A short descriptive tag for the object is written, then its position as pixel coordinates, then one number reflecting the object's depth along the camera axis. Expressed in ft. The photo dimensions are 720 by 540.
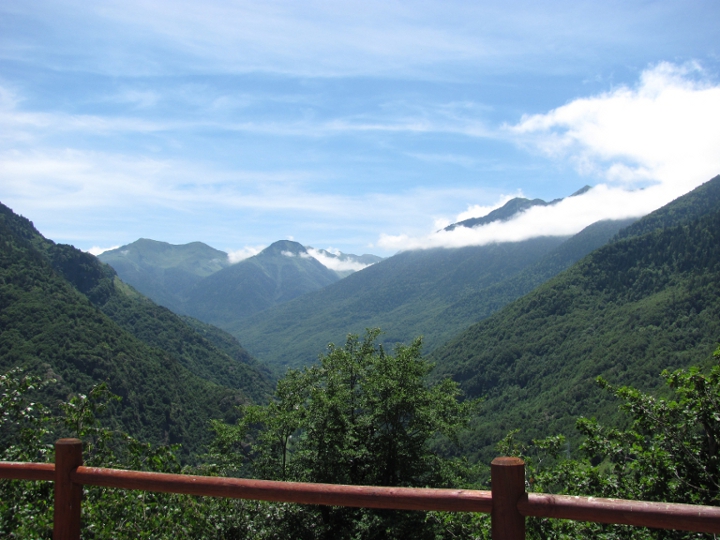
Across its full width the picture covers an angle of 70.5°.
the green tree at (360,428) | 47.16
